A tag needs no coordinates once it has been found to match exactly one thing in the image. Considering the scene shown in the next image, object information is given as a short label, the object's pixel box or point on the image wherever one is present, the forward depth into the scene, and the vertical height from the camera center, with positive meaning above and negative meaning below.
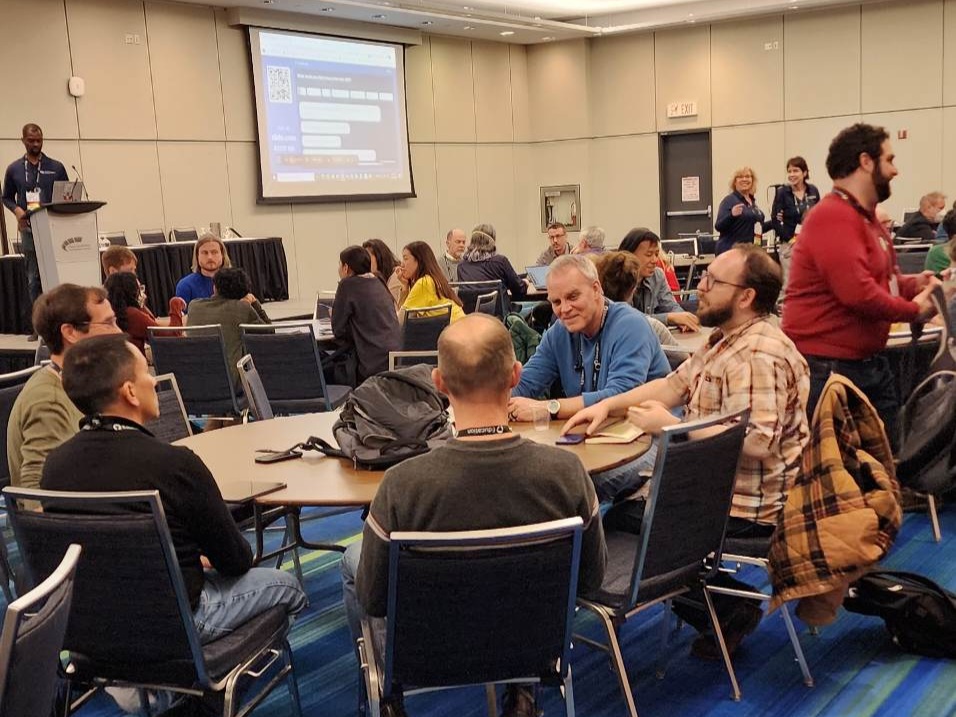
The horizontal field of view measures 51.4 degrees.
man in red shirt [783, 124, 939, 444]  3.53 -0.31
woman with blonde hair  9.20 -0.14
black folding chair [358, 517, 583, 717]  1.94 -0.79
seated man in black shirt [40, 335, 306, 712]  2.29 -0.54
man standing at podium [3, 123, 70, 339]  9.06 +0.58
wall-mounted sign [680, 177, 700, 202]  15.19 +0.19
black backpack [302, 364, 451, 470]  2.79 -0.57
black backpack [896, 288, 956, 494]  4.14 -1.00
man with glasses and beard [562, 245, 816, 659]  2.88 -0.57
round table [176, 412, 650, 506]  2.58 -0.70
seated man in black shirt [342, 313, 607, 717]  2.03 -0.53
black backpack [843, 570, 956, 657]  3.18 -1.35
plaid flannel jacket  2.83 -0.90
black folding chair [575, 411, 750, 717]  2.49 -0.84
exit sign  14.95 +1.39
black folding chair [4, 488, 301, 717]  2.14 -0.80
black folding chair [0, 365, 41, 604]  3.87 -0.60
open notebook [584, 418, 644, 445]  2.97 -0.69
